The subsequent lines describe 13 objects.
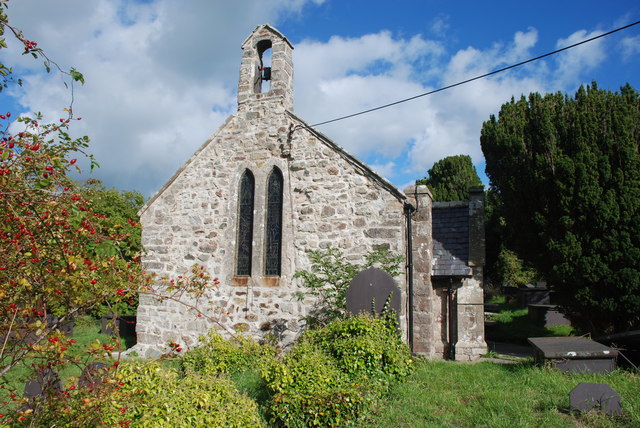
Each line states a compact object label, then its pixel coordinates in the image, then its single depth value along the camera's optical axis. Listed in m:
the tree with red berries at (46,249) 3.17
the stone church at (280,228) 10.10
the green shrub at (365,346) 6.66
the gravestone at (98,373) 3.28
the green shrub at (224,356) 8.26
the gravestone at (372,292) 8.39
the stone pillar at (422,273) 10.01
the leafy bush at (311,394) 5.65
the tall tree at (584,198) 10.32
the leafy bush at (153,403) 3.44
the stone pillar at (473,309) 10.87
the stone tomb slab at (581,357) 7.33
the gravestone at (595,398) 5.55
